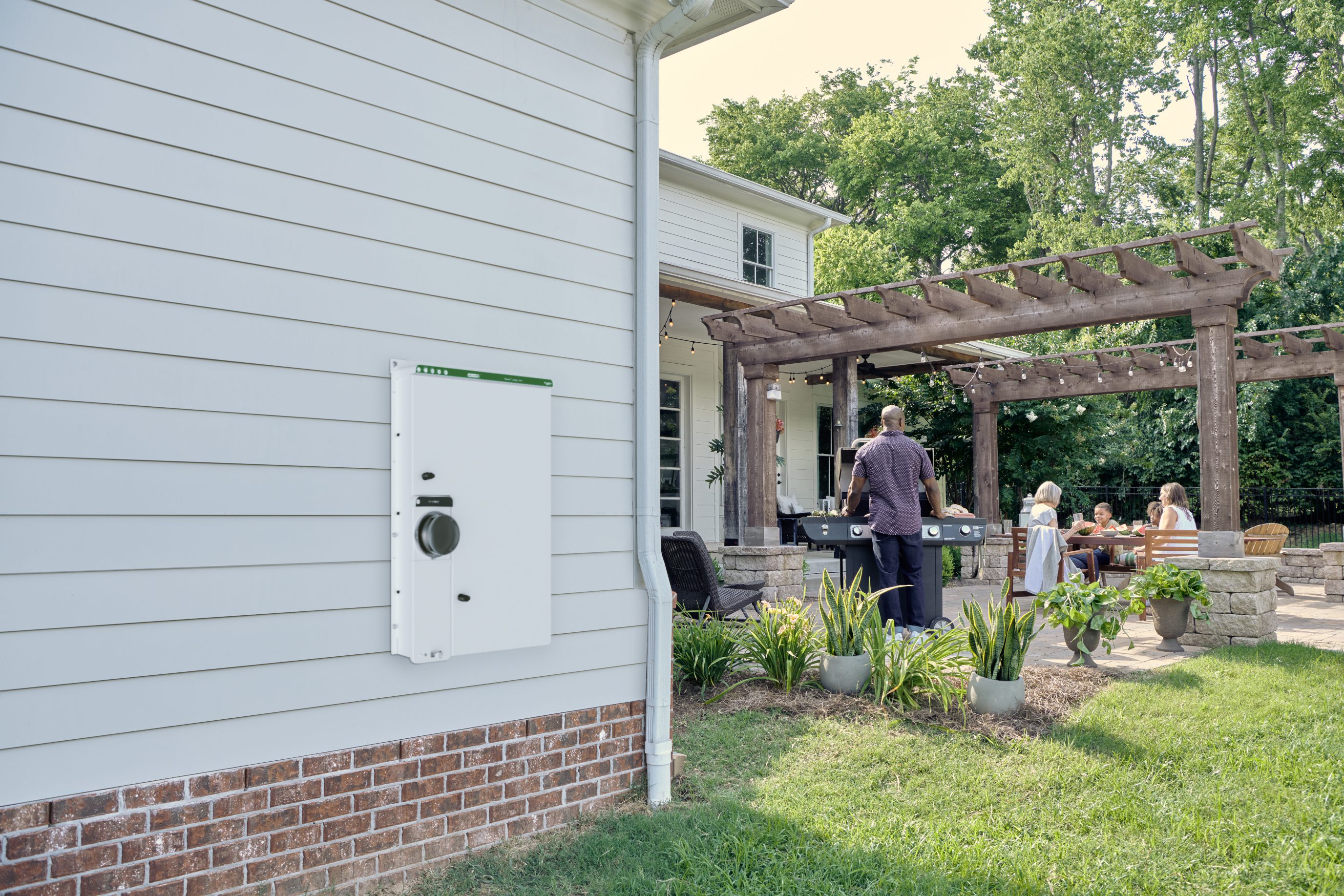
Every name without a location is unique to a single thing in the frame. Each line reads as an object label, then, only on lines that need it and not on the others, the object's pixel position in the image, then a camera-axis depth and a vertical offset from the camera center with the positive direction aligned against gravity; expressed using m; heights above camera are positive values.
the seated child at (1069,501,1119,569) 9.59 -0.28
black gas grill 6.68 -0.32
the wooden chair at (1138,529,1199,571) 8.27 -0.43
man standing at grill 6.32 -0.04
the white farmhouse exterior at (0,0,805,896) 2.42 +0.23
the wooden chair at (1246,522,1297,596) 10.56 -0.54
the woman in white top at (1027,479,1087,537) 8.28 -0.09
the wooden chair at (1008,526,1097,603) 8.24 -0.64
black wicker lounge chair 6.43 -0.56
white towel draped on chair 8.06 -0.54
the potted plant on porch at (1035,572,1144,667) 5.70 -0.71
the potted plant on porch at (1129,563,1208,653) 6.55 -0.70
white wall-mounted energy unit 3.02 -0.05
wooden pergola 7.16 +1.67
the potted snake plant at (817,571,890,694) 5.11 -0.80
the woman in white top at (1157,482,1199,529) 8.65 -0.13
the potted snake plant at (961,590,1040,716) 4.78 -0.84
